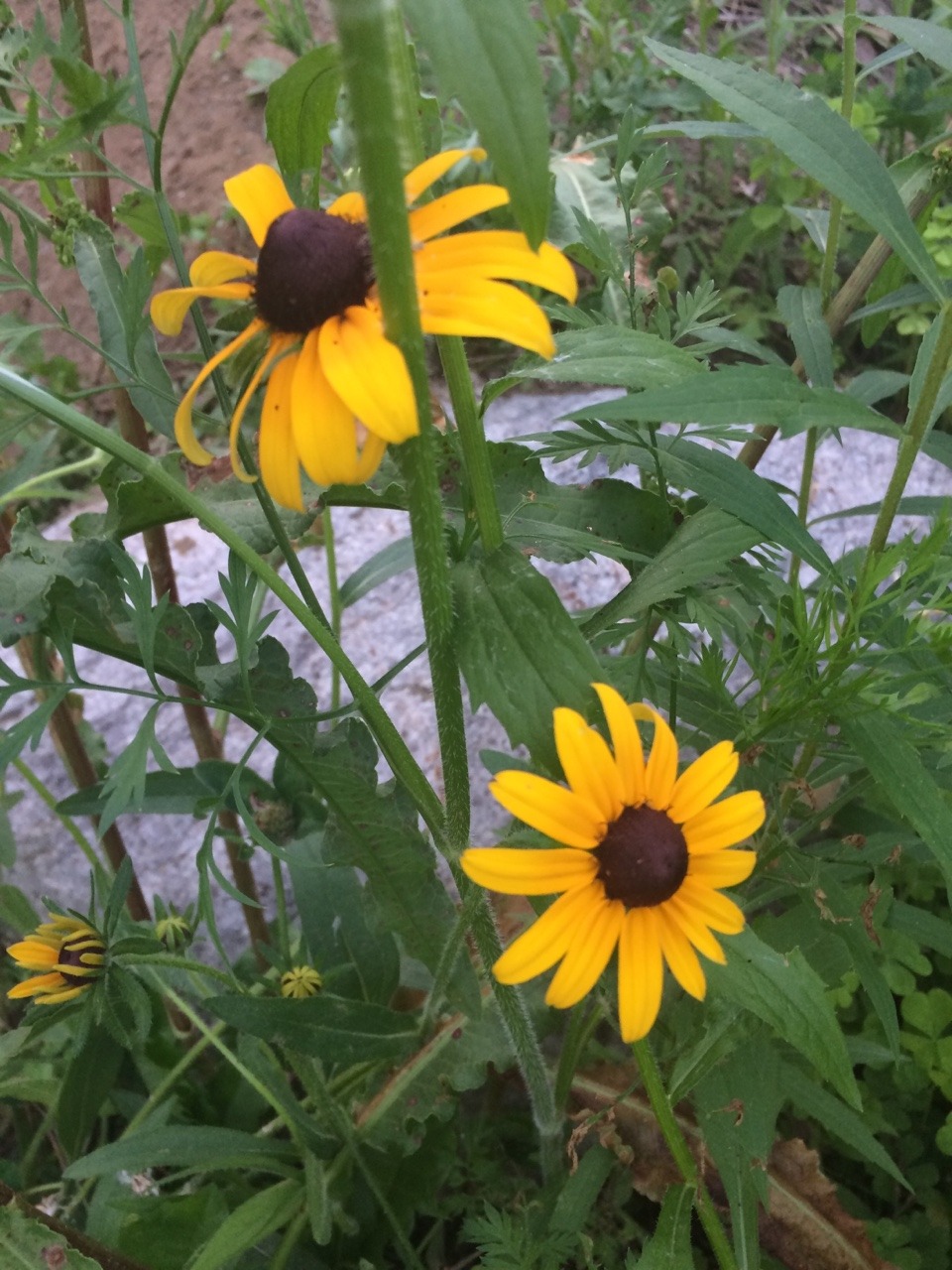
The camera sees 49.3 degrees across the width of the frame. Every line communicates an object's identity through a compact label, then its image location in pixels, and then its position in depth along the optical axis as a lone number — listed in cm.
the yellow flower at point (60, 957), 27
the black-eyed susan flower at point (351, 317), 17
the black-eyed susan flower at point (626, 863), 20
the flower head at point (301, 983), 33
